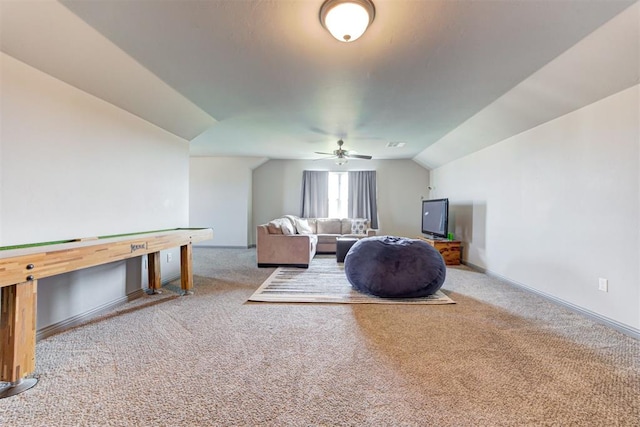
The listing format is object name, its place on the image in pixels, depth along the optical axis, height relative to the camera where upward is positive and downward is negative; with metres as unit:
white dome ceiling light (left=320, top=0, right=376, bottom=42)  1.67 +1.24
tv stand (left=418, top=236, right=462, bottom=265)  5.31 -0.75
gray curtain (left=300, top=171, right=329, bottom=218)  7.64 +0.47
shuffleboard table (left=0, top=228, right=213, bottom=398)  1.59 -0.51
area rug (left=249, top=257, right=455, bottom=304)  3.21 -1.06
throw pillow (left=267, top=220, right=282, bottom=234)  5.14 -0.35
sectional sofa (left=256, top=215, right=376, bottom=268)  4.99 -0.66
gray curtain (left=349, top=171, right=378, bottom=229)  7.53 +0.42
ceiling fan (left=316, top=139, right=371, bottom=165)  5.10 +1.08
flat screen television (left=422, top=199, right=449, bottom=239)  5.41 -0.12
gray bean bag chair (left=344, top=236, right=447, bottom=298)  3.20 -0.71
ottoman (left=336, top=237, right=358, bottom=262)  5.50 -0.74
